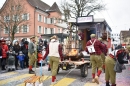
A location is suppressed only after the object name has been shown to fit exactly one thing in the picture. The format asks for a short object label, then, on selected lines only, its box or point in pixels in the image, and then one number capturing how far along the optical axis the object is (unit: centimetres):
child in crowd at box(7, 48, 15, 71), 671
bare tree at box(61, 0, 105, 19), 2291
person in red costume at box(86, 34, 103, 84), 493
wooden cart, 540
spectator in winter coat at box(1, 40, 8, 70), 668
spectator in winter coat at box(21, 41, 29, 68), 745
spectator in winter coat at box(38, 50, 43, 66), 777
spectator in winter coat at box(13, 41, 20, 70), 718
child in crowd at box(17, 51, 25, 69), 717
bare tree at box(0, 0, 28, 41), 1927
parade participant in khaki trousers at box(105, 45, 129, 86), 348
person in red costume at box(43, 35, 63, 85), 455
